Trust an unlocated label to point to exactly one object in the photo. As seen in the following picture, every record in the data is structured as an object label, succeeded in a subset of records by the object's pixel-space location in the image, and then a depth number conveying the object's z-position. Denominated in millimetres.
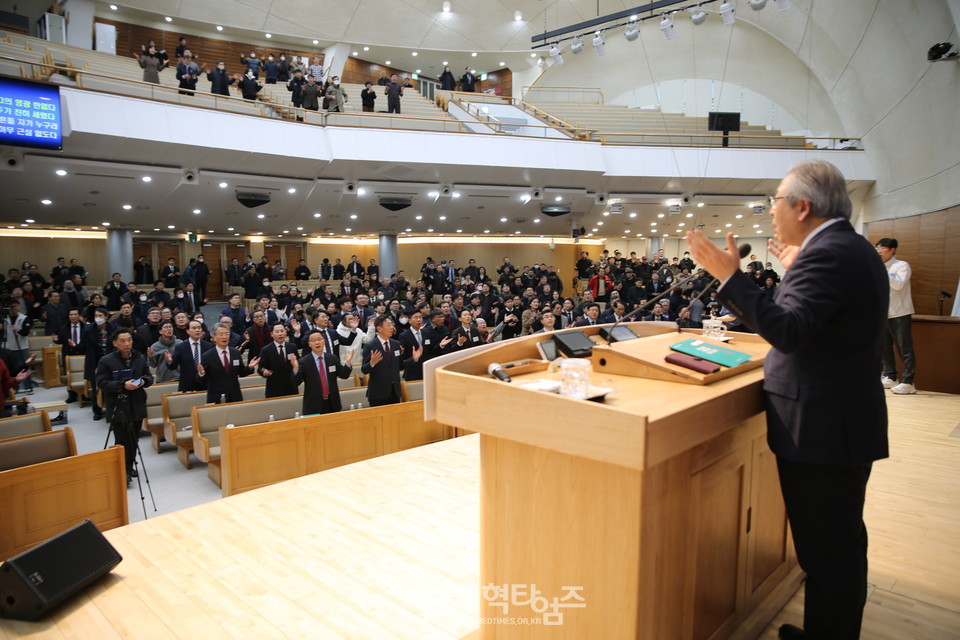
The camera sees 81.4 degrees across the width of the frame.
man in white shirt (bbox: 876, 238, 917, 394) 5090
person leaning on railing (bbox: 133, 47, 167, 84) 10761
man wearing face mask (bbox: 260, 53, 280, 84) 15349
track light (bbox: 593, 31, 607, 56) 12555
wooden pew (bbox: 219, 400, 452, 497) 4367
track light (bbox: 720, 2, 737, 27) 11234
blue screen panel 8062
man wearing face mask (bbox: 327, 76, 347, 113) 11766
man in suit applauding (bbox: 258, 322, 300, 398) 5852
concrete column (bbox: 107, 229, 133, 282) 15234
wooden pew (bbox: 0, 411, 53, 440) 4574
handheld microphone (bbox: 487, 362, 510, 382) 1577
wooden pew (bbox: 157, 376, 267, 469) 5432
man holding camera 4746
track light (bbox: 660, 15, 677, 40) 11738
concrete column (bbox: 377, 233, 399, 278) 18719
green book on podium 1745
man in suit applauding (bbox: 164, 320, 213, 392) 6141
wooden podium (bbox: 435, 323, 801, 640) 1317
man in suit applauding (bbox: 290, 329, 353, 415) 5195
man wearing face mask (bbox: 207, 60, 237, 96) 11461
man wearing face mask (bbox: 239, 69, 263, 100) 11578
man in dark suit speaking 1383
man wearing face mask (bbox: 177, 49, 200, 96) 11016
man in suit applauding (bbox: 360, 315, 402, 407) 5414
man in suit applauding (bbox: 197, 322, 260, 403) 5723
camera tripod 4761
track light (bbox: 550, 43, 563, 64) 13391
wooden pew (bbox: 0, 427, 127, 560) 3436
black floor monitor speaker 2297
